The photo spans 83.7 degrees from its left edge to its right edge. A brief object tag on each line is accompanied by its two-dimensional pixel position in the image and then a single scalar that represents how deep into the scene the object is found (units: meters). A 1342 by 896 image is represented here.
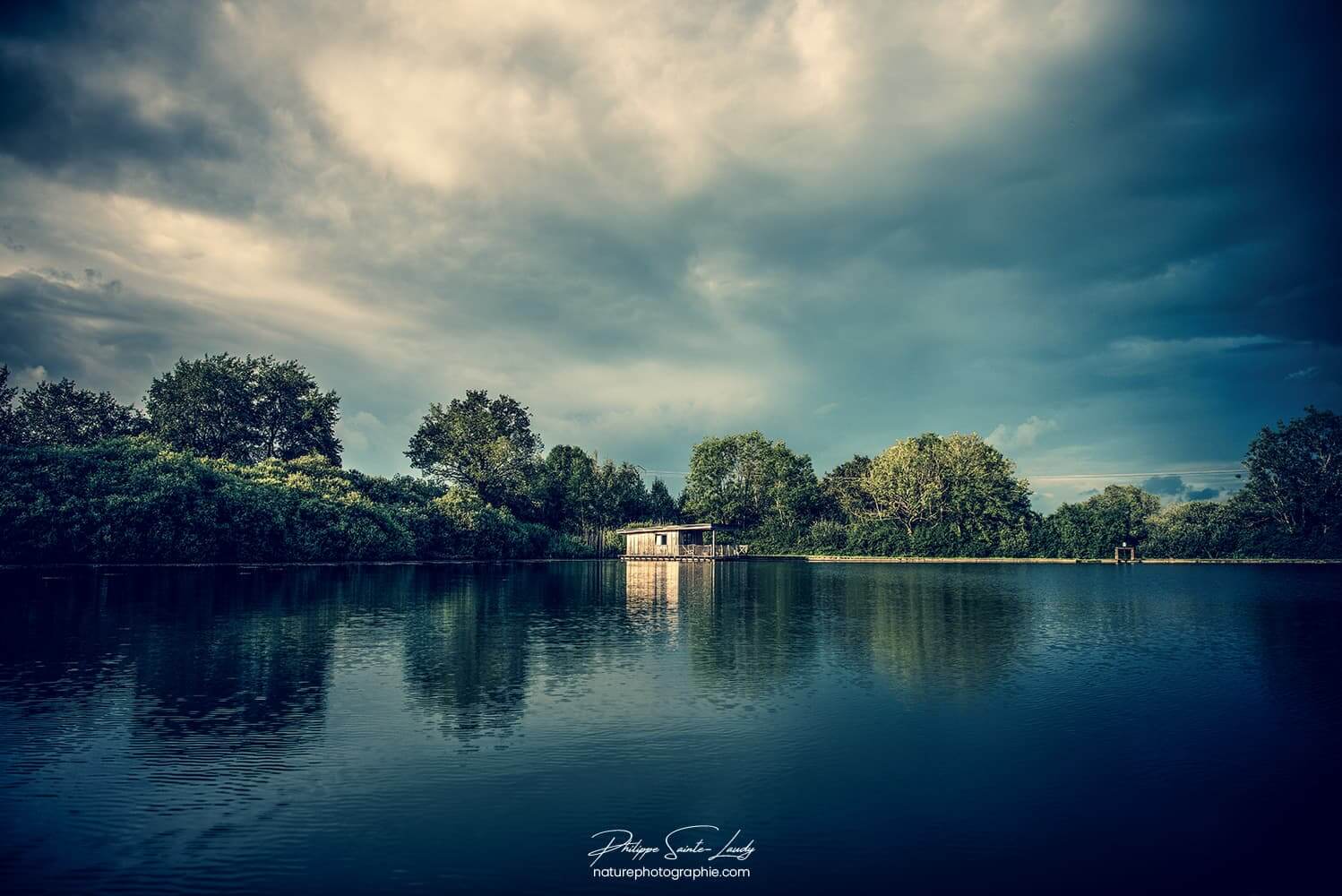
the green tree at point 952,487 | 80.31
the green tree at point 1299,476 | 68.12
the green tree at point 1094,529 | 71.62
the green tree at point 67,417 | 71.62
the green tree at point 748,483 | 98.62
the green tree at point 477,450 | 93.25
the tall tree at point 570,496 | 100.44
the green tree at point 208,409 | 77.50
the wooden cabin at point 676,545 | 80.88
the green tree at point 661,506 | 113.00
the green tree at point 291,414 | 84.69
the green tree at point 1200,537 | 69.00
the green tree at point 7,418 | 65.44
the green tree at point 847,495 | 98.69
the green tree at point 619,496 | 103.62
